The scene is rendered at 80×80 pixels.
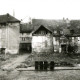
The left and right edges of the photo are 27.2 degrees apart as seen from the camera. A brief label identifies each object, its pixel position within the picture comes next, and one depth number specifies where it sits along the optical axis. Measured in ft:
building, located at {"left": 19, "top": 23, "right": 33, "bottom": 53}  141.49
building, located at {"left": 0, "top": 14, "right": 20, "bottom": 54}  126.62
